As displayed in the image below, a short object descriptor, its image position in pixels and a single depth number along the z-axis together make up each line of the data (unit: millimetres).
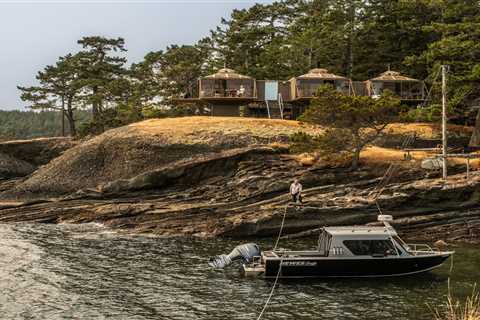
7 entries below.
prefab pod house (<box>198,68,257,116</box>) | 59688
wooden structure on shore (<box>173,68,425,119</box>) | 59188
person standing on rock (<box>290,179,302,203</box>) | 36625
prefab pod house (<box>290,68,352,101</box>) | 58656
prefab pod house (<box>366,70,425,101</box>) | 59344
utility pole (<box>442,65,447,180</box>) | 37531
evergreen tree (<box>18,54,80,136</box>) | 79812
